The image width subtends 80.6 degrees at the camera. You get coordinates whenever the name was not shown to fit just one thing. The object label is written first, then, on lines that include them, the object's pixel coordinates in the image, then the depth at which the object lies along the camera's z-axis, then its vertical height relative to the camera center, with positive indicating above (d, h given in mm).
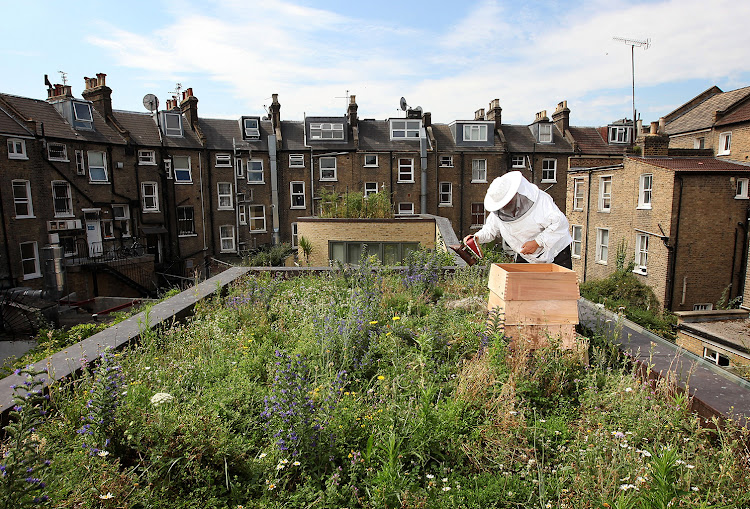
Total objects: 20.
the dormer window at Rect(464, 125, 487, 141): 33219 +5023
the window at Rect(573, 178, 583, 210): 26578 +337
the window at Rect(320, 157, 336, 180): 31906 +2494
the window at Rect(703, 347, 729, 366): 14458 -5324
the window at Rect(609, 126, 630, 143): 35438 +5176
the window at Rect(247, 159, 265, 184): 31594 +2238
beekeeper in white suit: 5039 -235
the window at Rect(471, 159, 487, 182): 33062 +2249
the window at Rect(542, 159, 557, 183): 33888 +2244
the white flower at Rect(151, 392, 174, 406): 2861 -1267
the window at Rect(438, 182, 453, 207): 32938 +478
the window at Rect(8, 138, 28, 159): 21906 +2830
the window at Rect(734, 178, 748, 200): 20156 +378
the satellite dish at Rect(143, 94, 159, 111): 30109 +6882
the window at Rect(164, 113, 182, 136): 29906 +5362
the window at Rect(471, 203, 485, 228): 33094 -956
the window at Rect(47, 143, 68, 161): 23812 +2877
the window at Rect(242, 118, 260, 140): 31812 +5196
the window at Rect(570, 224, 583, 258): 26562 -2361
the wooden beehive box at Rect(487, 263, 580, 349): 3936 -959
